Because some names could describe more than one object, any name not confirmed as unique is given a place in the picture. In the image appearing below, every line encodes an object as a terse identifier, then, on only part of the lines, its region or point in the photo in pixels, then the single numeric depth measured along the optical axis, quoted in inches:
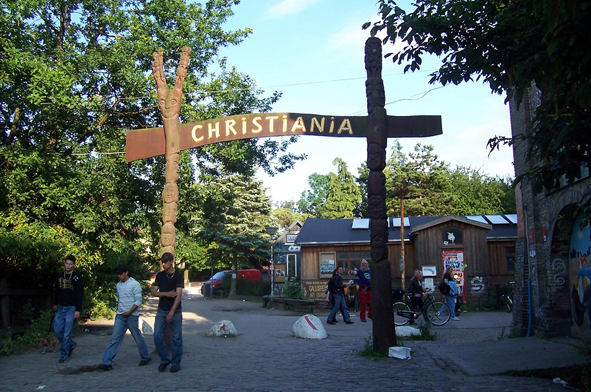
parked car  1513.3
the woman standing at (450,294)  705.0
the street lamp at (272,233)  1226.6
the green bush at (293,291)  1092.5
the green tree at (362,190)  2450.8
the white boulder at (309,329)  515.8
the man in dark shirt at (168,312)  340.2
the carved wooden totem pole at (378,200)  378.0
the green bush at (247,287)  1448.1
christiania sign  409.7
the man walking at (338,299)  647.1
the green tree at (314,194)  3765.8
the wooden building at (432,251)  1007.6
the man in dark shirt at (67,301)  392.8
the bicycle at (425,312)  651.1
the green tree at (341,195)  2647.6
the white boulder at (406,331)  514.9
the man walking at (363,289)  697.0
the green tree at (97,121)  560.4
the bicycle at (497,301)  942.5
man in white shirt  352.2
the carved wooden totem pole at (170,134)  417.4
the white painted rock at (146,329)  552.8
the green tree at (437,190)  2128.4
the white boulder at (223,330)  536.4
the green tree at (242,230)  1595.7
